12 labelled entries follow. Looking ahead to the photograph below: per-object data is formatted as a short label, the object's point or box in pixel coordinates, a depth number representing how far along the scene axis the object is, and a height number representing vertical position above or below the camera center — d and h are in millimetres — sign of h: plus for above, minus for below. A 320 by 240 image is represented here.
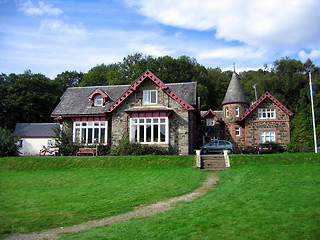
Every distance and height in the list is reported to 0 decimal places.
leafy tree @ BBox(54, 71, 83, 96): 67562 +16484
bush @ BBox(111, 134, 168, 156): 25578 -353
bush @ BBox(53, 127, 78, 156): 28391 +403
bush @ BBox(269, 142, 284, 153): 31988 -428
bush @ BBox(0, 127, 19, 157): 27345 +144
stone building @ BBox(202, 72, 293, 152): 33906 +3088
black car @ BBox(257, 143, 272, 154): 30562 -404
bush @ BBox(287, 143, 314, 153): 29859 -427
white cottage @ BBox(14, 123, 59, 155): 45359 +1184
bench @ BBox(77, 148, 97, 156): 27064 -413
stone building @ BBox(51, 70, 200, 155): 26359 +2990
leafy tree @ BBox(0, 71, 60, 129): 55375 +9575
